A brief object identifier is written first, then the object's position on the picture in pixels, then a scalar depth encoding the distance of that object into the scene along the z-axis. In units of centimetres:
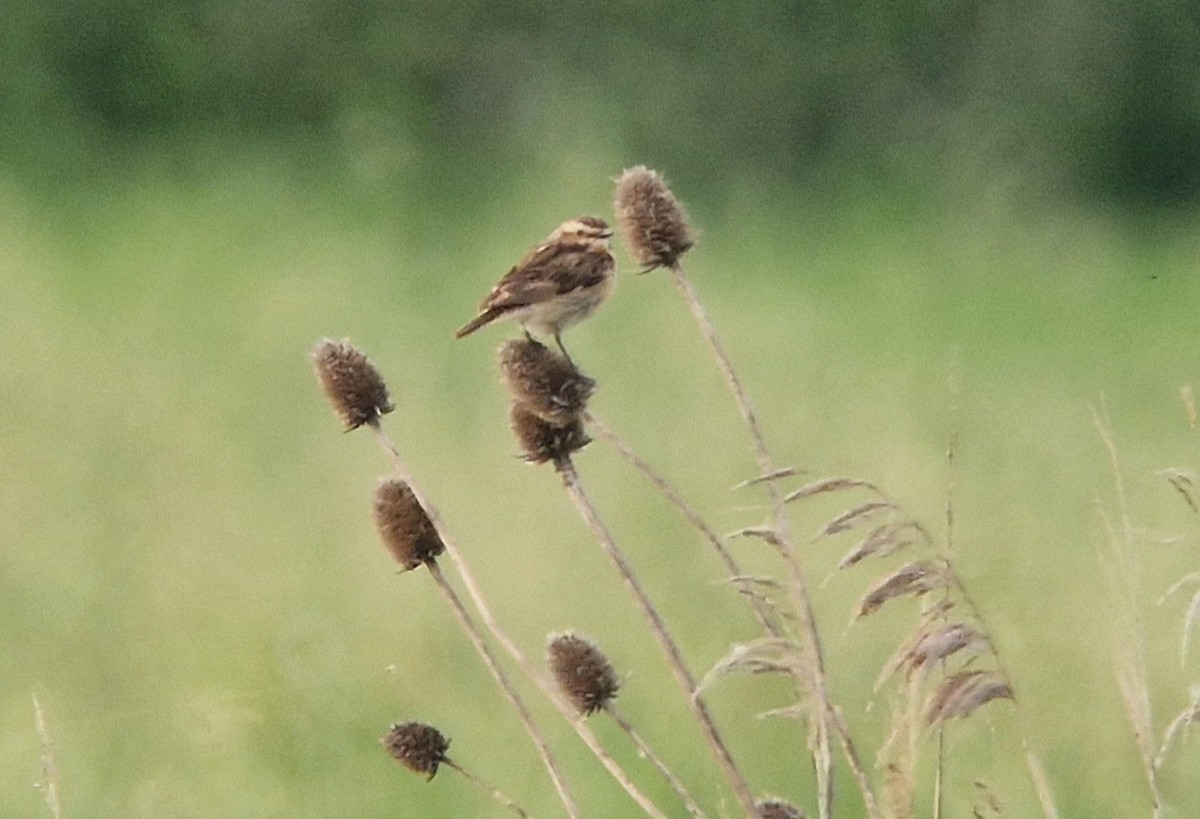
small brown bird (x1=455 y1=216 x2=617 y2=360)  1186
